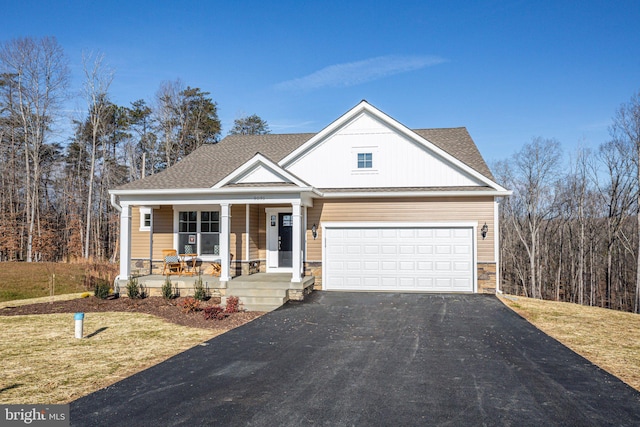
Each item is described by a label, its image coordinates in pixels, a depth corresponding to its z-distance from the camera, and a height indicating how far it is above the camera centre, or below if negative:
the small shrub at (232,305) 10.62 -1.93
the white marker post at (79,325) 8.10 -1.87
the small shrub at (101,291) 12.31 -1.81
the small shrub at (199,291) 11.64 -1.71
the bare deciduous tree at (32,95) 25.78 +8.44
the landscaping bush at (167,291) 12.05 -1.76
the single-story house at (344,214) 12.93 +0.57
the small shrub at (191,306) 10.56 -1.92
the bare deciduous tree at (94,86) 26.61 +9.32
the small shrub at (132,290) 12.23 -1.77
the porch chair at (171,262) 13.79 -1.08
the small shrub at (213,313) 9.91 -1.99
